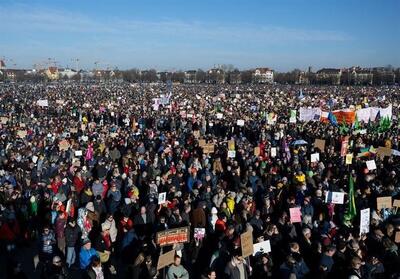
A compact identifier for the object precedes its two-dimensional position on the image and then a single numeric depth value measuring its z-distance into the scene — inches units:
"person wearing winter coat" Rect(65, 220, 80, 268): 339.0
